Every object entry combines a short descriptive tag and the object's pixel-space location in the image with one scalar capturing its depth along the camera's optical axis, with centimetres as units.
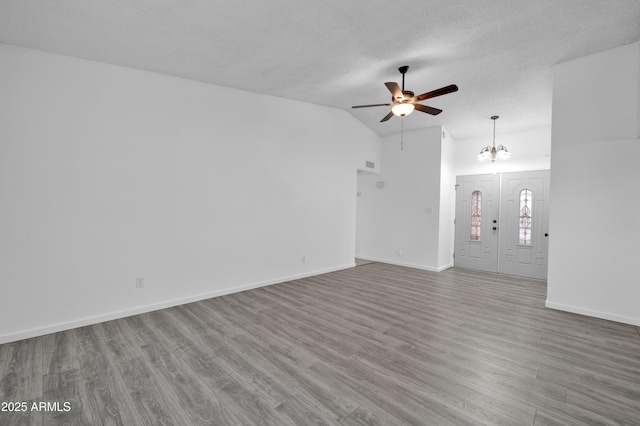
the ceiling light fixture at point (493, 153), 541
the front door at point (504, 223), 582
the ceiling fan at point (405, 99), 346
